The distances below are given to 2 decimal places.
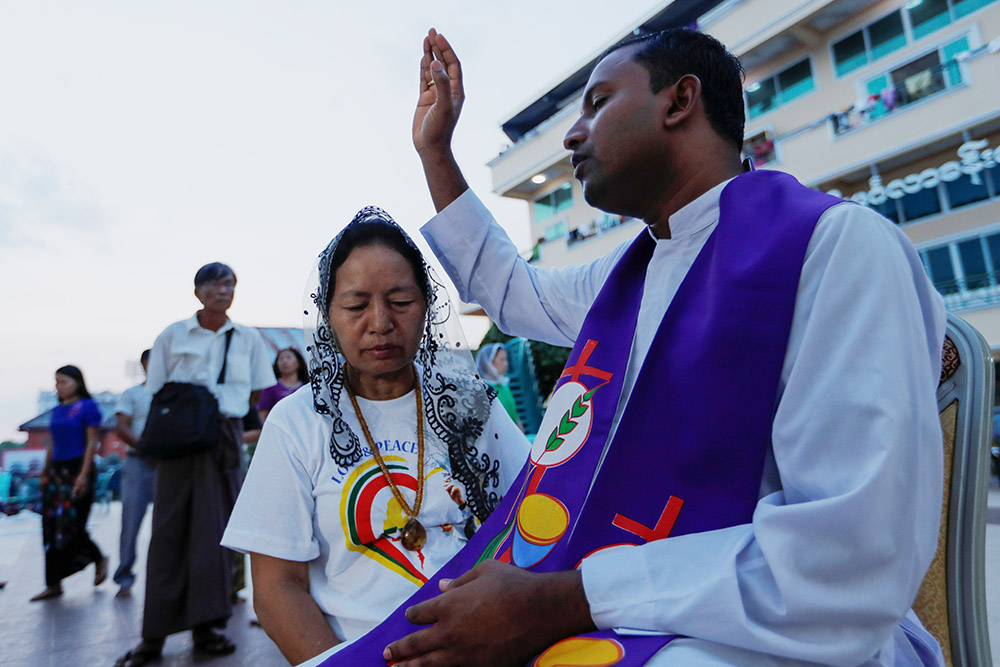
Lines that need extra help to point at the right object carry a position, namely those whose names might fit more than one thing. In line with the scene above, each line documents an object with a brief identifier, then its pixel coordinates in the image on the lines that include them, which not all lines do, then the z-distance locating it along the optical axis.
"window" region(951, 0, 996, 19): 11.09
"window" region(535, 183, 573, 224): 19.17
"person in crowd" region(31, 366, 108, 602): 4.68
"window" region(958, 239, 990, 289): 11.10
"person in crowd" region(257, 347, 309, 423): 4.74
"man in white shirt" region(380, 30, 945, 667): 0.83
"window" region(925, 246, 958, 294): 11.55
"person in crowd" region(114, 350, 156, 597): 4.27
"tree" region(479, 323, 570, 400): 11.10
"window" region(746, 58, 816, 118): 13.70
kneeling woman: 1.34
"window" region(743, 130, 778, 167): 13.30
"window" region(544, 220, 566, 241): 19.25
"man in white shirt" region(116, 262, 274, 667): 2.99
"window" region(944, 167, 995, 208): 11.20
